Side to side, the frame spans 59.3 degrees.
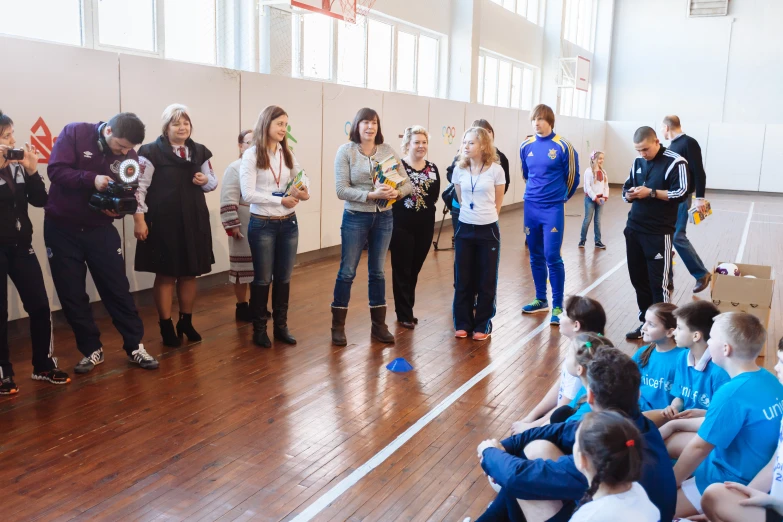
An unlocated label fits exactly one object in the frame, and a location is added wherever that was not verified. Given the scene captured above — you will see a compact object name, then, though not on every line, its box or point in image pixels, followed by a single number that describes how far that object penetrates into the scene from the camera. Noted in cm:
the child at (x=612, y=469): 190
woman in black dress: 454
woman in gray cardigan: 475
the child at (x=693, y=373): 292
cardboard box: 496
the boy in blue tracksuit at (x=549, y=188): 571
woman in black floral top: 528
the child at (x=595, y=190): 955
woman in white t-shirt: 502
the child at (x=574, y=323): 328
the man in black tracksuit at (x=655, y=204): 504
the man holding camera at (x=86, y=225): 400
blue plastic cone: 452
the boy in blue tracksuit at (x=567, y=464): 220
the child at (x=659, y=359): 316
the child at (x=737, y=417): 242
